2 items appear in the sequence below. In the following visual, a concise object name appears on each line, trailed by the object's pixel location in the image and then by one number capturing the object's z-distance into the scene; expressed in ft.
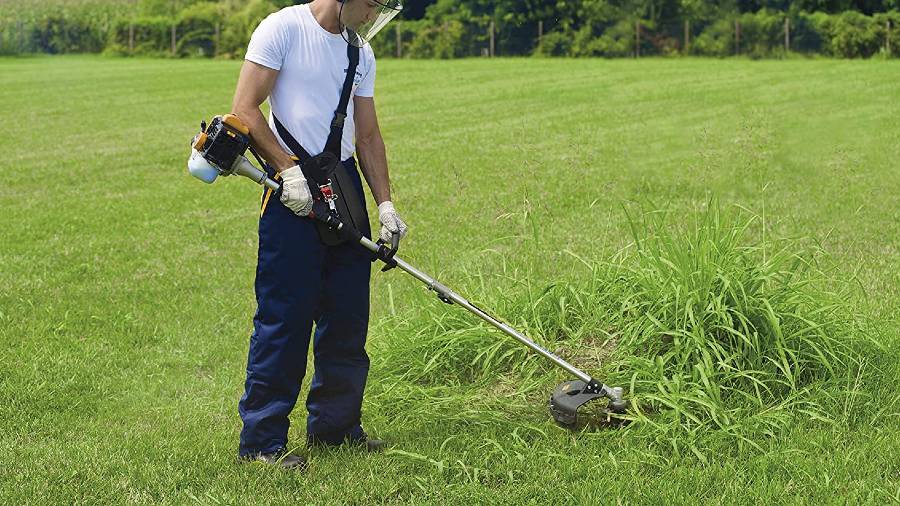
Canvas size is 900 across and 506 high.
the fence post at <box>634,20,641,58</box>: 110.93
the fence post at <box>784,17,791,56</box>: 106.52
